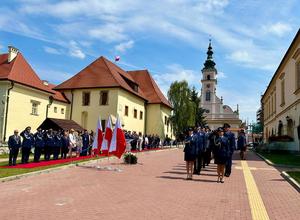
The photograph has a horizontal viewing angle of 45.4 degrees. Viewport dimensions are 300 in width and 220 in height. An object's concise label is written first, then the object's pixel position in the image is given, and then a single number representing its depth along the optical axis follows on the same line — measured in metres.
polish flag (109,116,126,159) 17.41
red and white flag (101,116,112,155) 17.97
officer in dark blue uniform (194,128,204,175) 13.07
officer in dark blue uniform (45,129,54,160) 19.29
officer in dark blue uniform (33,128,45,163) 18.21
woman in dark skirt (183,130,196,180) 12.59
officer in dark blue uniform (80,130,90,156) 23.35
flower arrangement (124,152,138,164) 18.41
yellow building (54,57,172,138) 38.97
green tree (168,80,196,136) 52.69
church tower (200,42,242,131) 101.69
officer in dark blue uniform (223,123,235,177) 13.45
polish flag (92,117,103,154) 18.90
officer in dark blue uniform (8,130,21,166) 16.16
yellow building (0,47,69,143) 30.17
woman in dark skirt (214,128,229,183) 12.11
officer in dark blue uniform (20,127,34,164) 17.09
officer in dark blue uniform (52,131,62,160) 19.88
